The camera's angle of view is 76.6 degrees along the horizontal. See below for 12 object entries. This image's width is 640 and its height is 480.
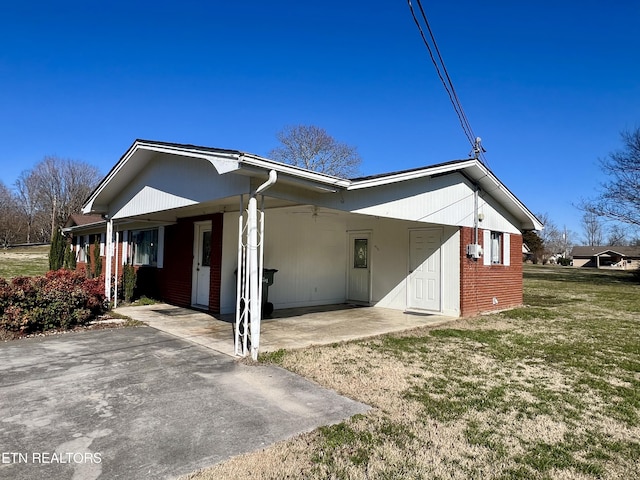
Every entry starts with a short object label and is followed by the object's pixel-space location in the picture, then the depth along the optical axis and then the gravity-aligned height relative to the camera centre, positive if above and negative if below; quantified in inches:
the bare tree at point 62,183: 1886.1 +331.0
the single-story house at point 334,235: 315.0 +23.2
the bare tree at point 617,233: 1147.8 +85.9
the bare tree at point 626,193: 1032.8 +174.6
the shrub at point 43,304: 284.4 -38.5
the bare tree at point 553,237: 2827.3 +165.4
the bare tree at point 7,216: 1807.3 +164.7
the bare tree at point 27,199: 1979.6 +264.9
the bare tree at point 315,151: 1274.6 +335.6
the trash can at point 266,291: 356.2 -32.6
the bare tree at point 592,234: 2928.2 +194.8
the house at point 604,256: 2423.7 +28.1
